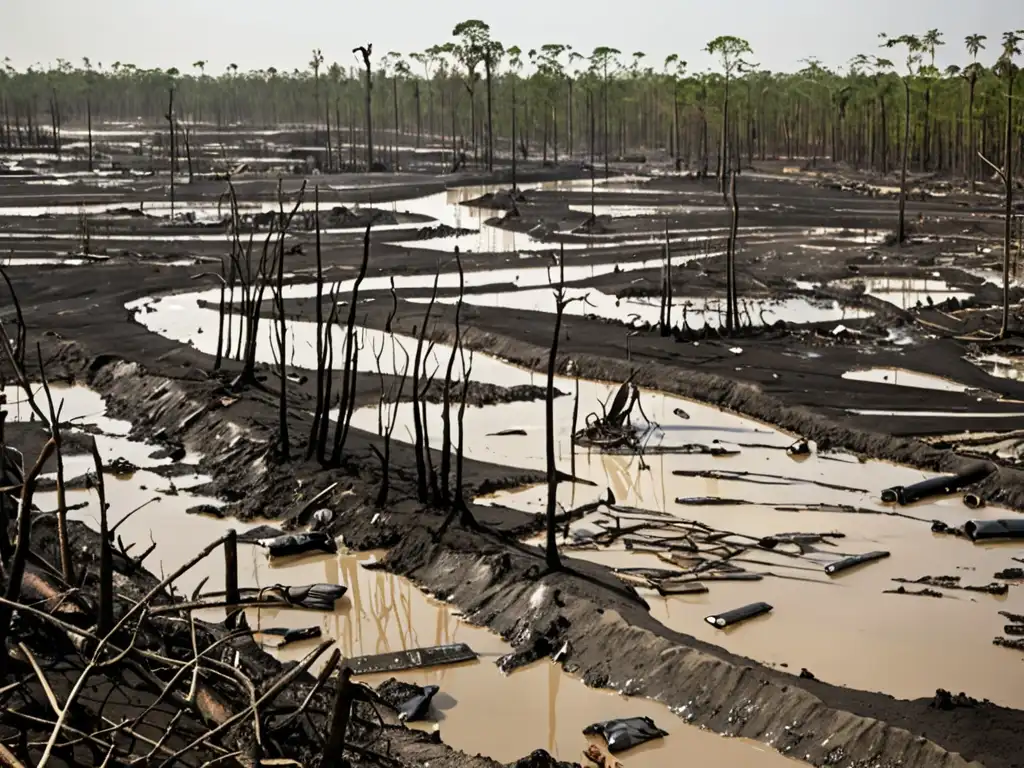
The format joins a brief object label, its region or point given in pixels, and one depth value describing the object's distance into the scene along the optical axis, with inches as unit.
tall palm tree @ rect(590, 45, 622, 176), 3531.0
